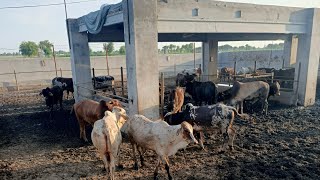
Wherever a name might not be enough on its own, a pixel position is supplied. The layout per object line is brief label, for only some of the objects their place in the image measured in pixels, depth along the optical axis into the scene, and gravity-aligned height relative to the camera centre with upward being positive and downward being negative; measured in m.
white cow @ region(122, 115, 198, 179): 5.05 -1.81
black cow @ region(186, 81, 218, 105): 11.11 -1.85
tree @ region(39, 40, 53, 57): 43.78 +1.01
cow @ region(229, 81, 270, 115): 10.47 -1.77
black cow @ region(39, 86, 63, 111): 11.20 -1.90
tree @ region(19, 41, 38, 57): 48.63 +1.38
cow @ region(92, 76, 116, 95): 14.31 -1.78
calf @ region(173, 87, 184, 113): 9.19 -1.82
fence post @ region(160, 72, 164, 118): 7.88 -1.48
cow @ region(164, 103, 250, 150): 6.79 -1.86
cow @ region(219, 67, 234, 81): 21.29 -1.62
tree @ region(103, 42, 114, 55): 51.92 +1.23
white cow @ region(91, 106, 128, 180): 4.93 -1.79
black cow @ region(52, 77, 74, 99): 14.00 -1.71
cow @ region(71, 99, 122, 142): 7.21 -1.76
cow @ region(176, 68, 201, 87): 14.16 -1.65
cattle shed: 7.32 +0.90
